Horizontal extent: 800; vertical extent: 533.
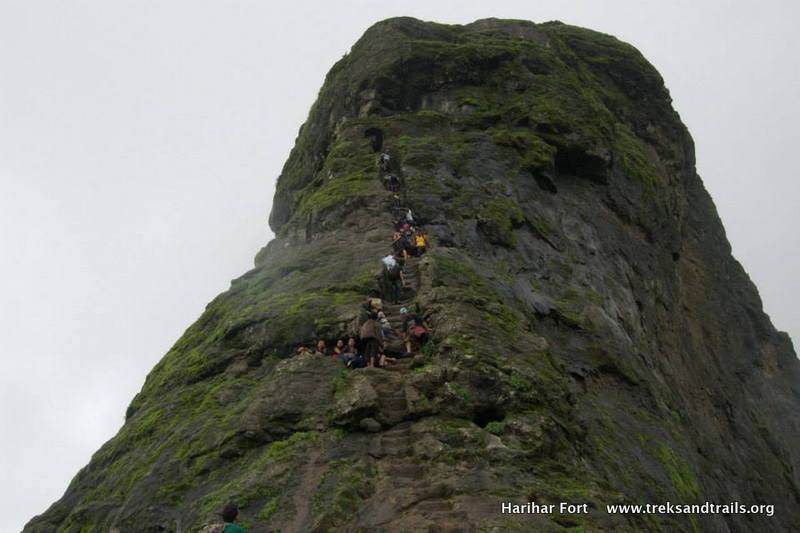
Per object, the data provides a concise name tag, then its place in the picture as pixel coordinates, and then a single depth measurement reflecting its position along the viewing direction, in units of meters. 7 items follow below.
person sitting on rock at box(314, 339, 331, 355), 23.74
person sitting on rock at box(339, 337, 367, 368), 22.48
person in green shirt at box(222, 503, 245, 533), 15.55
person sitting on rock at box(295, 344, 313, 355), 23.51
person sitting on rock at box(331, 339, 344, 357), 23.50
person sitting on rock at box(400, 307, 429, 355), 23.47
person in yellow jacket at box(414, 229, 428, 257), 29.80
